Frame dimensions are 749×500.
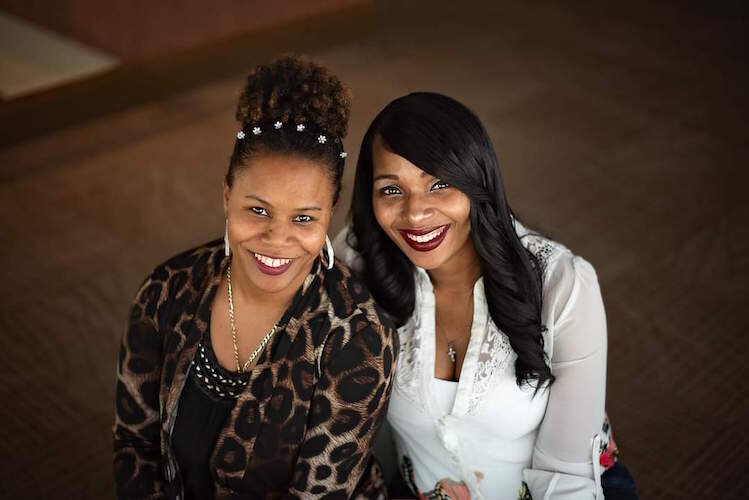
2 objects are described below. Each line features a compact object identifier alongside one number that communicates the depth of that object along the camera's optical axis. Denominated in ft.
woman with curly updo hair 5.85
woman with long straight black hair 6.17
